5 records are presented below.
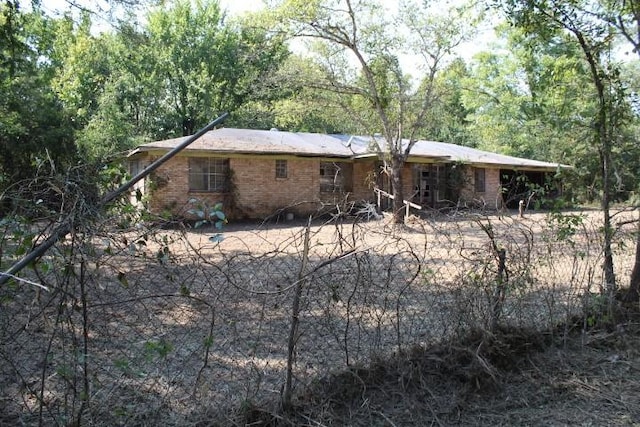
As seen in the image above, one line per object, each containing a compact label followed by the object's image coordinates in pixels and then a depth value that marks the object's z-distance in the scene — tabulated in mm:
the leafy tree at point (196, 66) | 37000
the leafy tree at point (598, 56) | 5531
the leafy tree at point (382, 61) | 18297
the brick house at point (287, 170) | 18328
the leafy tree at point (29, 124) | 18953
